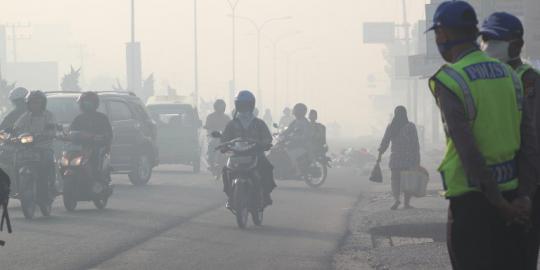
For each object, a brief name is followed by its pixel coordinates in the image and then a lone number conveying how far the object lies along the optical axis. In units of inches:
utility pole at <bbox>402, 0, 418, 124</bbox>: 2954.2
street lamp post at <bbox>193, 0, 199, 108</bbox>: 2972.4
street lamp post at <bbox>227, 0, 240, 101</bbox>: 3222.0
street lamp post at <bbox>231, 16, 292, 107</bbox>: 3985.0
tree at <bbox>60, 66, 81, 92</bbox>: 3029.0
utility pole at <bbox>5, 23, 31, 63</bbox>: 5172.2
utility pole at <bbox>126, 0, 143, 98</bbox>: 2637.8
